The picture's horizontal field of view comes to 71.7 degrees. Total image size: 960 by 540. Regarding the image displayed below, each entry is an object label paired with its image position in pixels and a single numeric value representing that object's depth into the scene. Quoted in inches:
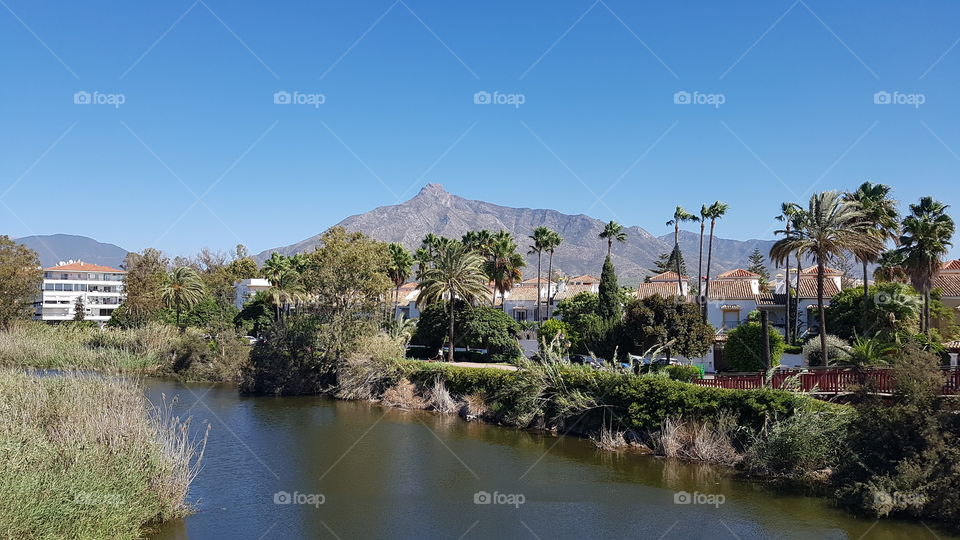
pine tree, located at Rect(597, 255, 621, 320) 1973.4
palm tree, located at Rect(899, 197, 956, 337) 1427.2
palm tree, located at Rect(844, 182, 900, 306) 1435.8
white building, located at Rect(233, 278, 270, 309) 3438.2
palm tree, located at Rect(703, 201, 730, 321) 2272.4
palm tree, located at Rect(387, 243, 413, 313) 2411.4
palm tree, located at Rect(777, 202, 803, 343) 1930.9
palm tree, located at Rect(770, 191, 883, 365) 1173.7
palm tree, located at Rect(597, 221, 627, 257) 2635.3
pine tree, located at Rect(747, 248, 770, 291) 3222.4
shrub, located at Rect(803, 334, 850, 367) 1391.5
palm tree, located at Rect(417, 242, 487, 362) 1723.7
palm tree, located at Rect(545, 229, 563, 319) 2554.1
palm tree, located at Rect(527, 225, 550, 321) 2562.7
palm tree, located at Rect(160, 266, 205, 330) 2458.2
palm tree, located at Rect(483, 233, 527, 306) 2434.8
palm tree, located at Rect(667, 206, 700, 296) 2549.2
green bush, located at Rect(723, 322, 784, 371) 1432.1
